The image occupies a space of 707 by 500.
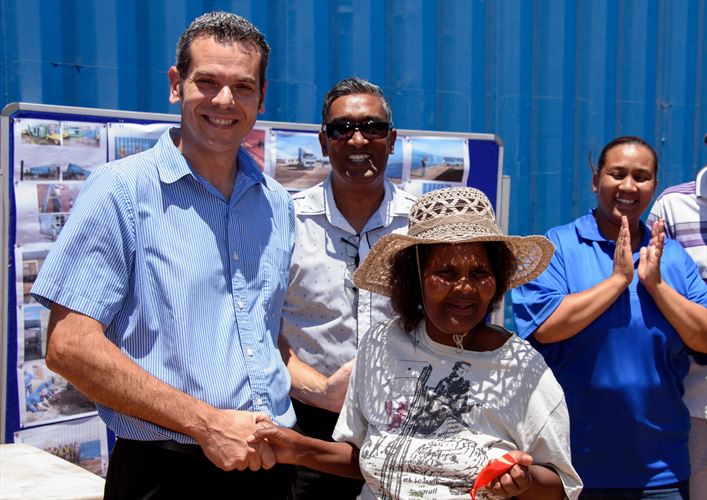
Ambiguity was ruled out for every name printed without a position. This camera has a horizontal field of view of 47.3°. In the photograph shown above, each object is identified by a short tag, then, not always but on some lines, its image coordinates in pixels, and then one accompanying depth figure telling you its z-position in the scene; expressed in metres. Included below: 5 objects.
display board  2.73
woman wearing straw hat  1.76
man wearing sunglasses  2.46
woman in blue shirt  2.56
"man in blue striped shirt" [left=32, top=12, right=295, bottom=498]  1.73
